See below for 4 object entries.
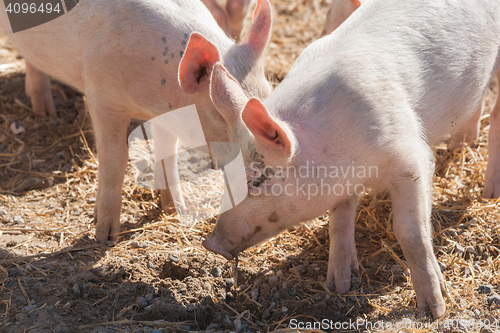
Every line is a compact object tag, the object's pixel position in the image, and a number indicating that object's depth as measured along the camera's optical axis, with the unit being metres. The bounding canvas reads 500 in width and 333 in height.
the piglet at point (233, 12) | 4.79
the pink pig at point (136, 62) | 2.81
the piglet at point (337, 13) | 4.19
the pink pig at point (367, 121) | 2.46
